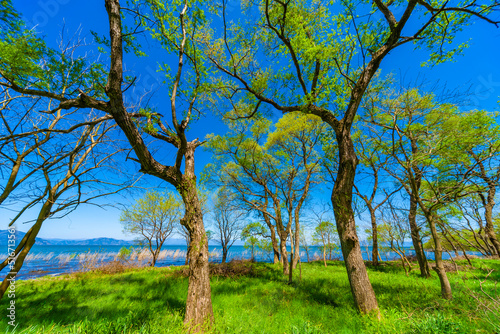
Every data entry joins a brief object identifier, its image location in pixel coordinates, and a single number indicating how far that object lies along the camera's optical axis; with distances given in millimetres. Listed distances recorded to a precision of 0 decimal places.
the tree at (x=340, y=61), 4340
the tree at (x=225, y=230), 21027
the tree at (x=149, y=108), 3359
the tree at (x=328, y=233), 21803
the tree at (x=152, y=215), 19509
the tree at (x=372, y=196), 8211
